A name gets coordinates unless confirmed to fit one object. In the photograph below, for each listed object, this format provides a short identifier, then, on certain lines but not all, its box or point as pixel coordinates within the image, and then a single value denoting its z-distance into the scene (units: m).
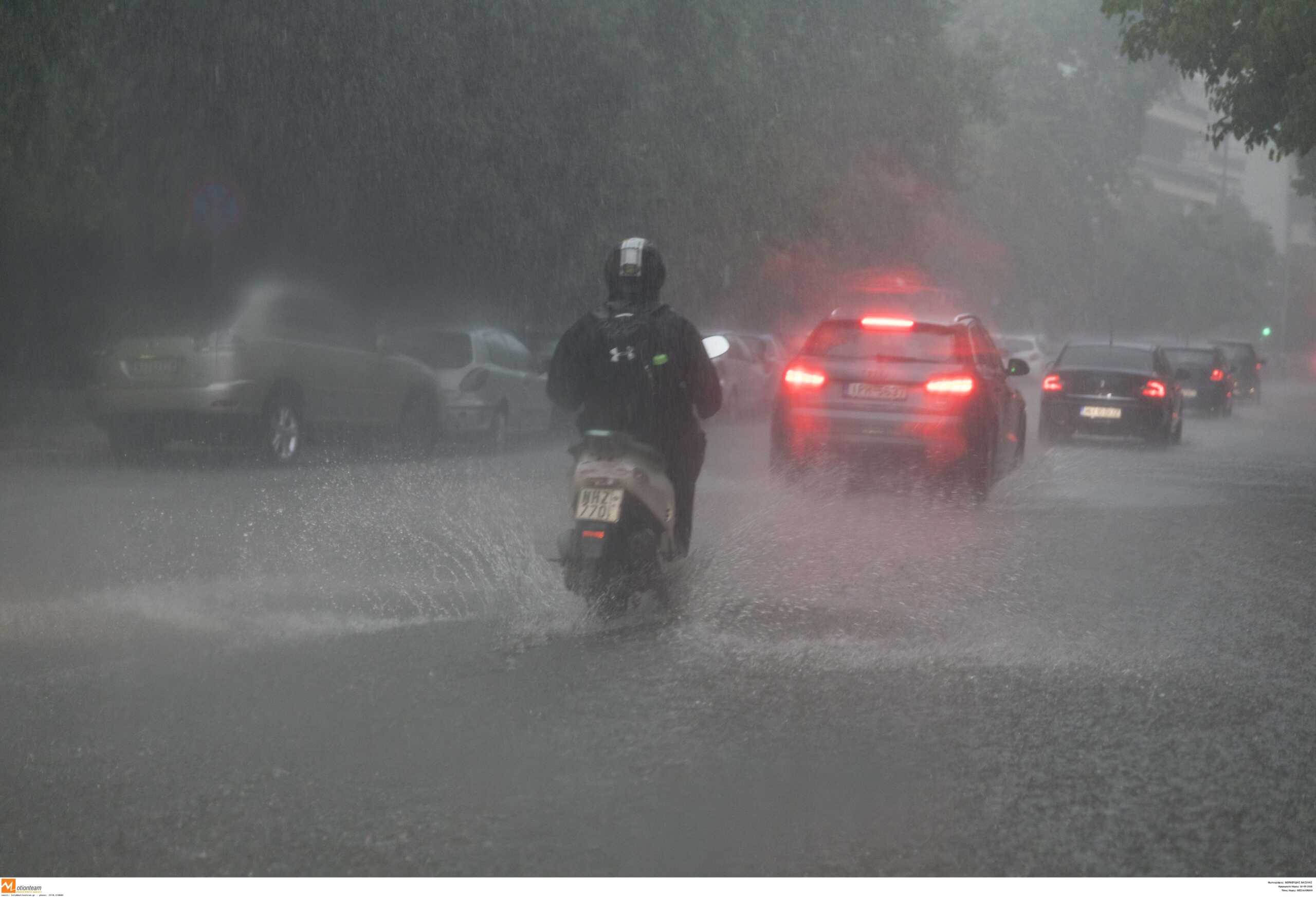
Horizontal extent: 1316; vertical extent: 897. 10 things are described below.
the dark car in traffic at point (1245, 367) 45.22
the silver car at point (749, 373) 28.70
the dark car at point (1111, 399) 24.17
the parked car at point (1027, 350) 50.62
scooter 7.78
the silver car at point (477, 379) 20.27
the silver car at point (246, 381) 16.72
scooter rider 8.00
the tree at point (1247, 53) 17.25
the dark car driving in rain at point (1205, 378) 35.59
